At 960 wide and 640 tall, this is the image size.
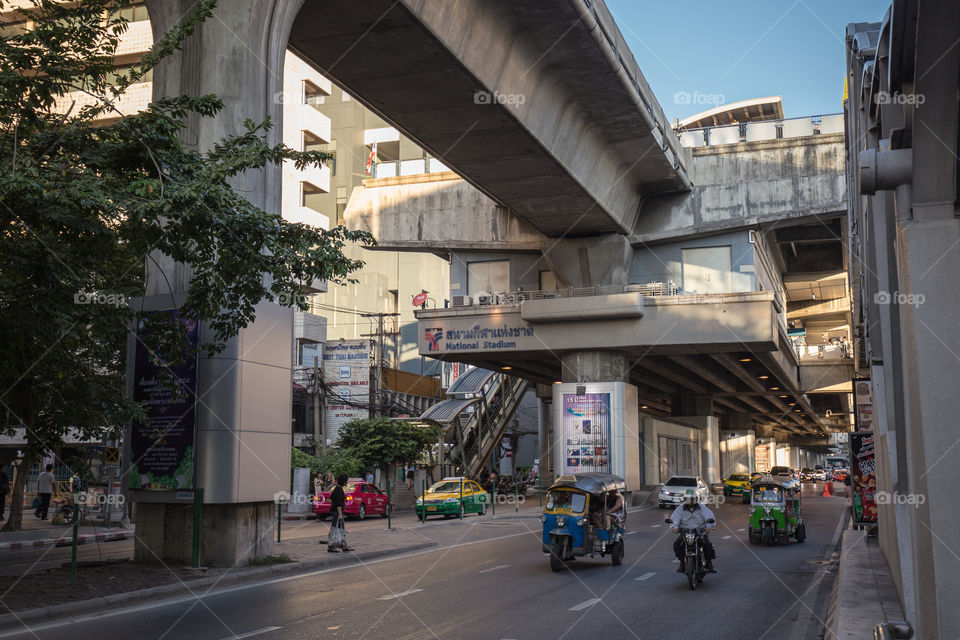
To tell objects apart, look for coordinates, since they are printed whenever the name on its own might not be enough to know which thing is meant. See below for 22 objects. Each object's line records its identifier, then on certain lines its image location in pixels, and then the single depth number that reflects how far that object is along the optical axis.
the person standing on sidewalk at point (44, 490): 31.03
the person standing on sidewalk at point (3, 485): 31.31
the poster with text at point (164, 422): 16.09
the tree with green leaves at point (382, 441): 41.62
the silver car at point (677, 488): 40.00
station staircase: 49.47
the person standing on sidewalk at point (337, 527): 19.33
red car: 33.66
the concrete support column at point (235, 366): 16.17
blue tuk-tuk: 16.77
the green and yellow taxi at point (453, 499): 33.72
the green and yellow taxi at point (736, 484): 53.03
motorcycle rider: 14.86
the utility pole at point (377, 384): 53.83
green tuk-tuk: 22.28
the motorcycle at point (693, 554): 14.41
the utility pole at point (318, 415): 54.03
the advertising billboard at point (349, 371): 57.97
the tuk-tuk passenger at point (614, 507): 17.53
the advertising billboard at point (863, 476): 21.12
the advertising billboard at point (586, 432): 41.69
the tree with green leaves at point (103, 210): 11.85
